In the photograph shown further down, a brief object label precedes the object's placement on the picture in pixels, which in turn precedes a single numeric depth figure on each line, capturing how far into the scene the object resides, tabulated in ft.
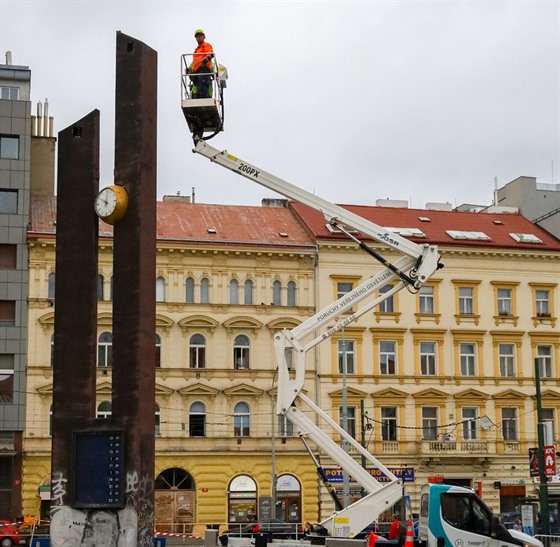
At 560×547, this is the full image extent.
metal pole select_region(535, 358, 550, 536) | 110.93
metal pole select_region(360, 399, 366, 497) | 162.05
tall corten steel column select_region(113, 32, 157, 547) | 57.26
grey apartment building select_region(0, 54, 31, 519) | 165.07
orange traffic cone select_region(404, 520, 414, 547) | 70.08
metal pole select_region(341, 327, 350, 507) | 121.36
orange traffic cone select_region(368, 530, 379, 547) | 71.36
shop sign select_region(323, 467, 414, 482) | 164.14
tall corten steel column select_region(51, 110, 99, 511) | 58.85
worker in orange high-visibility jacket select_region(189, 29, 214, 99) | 74.74
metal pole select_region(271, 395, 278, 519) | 164.55
